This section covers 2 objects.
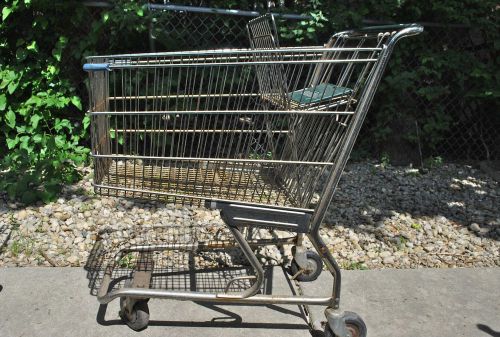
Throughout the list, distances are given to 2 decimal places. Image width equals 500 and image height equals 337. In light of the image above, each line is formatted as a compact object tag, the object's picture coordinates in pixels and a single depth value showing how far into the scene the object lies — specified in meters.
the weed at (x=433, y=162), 5.51
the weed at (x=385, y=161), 5.46
